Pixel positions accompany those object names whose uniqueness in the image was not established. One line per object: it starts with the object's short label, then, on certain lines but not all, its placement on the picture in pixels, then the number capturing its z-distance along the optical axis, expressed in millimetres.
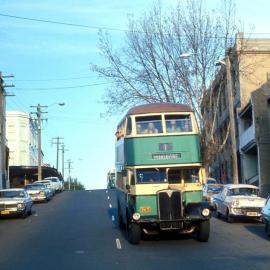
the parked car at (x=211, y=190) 30594
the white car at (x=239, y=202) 23234
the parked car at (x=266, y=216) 18391
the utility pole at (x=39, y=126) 63900
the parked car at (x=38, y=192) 41969
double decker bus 17594
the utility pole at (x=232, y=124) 33966
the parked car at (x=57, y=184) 56231
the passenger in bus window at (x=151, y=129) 18594
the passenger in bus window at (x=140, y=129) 18578
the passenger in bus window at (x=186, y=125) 18641
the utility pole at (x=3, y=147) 55603
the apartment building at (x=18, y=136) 79438
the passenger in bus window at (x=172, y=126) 18603
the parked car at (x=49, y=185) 47188
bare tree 39781
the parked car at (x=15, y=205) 29094
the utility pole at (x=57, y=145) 101062
